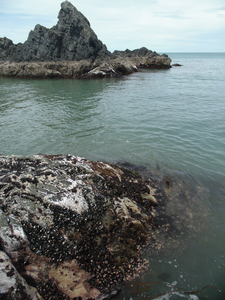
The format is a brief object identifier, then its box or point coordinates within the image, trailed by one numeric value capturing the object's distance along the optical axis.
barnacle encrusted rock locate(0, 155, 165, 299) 4.02
